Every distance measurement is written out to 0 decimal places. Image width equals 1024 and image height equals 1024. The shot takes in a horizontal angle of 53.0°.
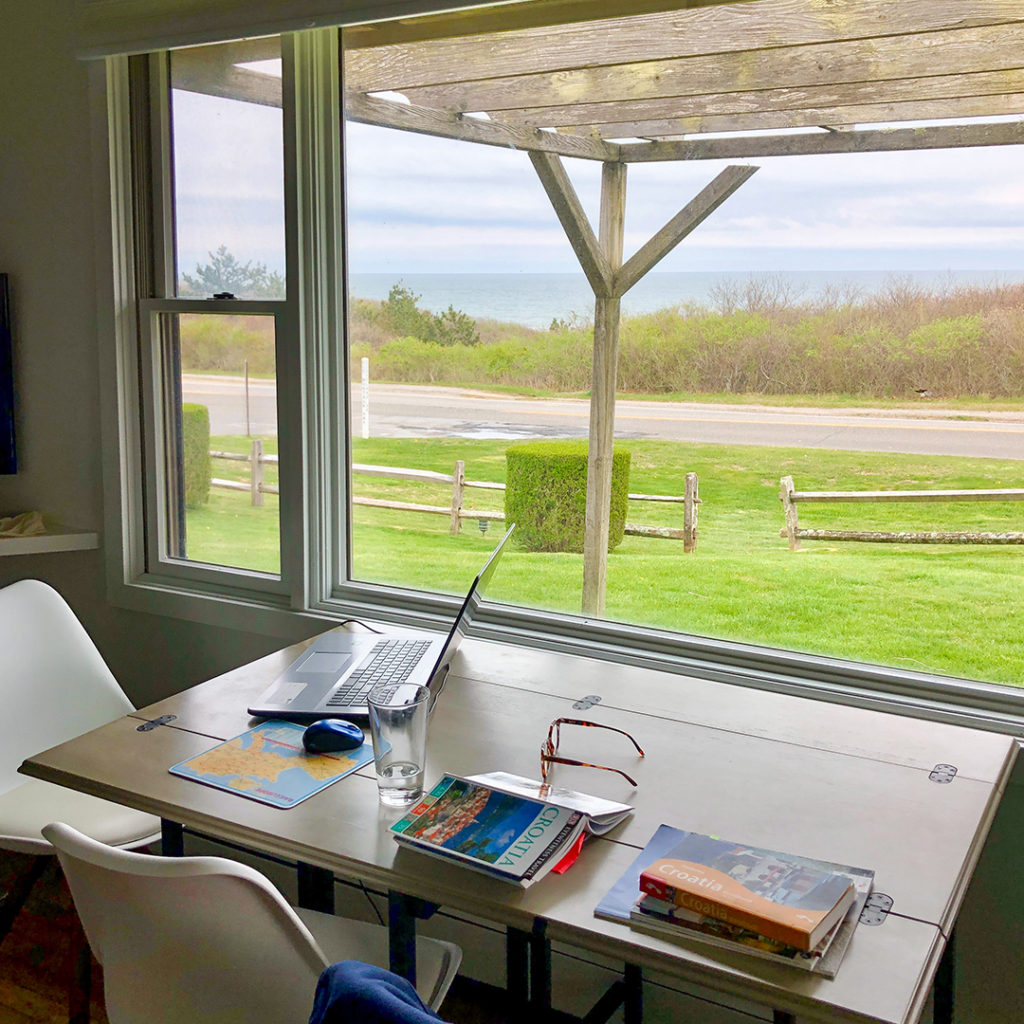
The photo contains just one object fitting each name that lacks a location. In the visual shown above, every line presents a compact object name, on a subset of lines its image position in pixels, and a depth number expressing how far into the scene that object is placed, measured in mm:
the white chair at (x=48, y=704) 1982
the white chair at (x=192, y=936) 1164
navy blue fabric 780
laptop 1683
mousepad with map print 1425
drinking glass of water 1394
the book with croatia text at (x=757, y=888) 1032
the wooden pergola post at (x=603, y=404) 2275
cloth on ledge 2709
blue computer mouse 1544
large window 2035
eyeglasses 1451
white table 1061
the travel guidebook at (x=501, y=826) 1193
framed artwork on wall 2779
